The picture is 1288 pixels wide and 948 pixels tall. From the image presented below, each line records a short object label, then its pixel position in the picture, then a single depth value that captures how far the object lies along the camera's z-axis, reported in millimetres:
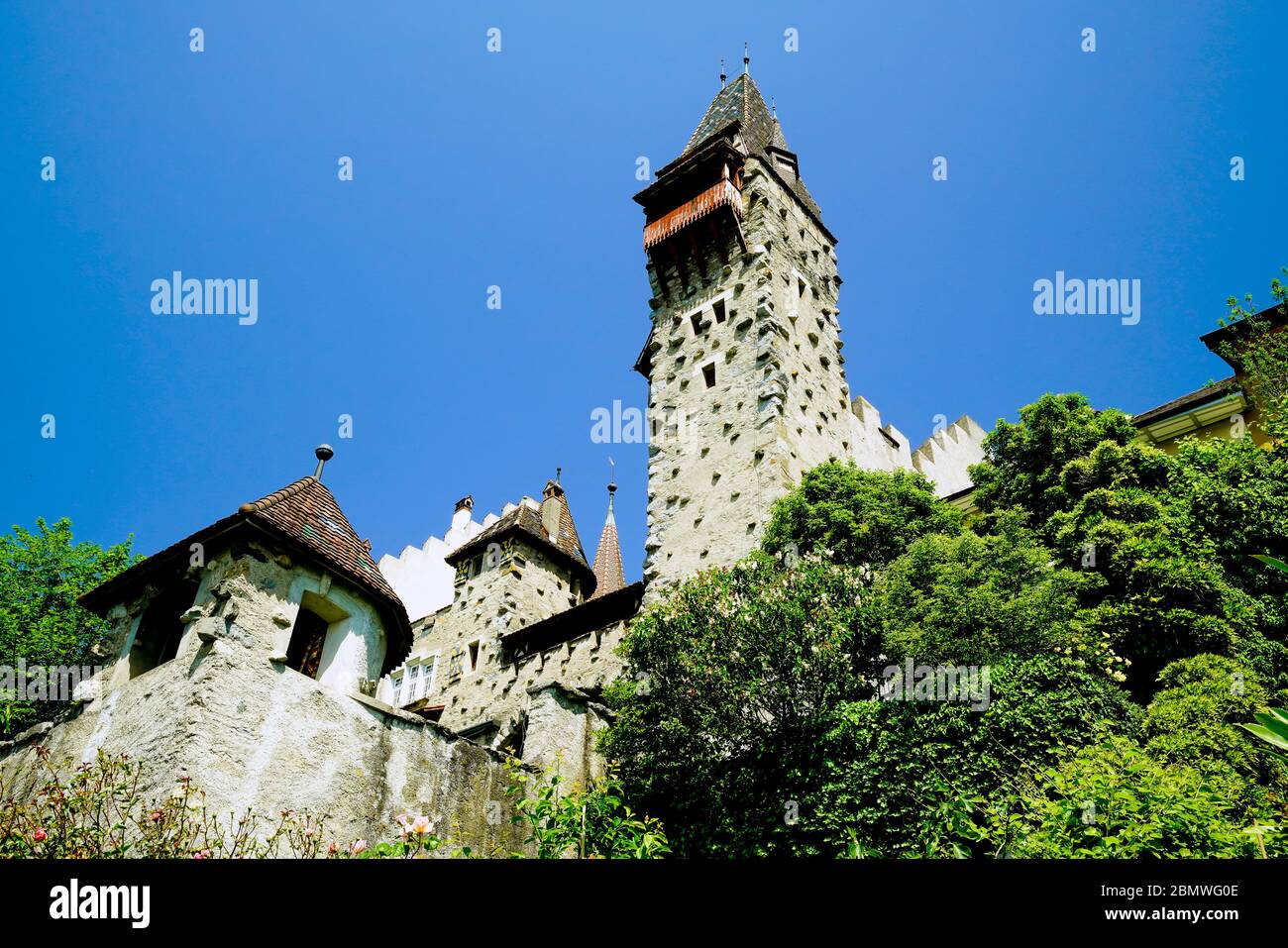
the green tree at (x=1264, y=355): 18406
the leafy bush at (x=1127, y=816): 8164
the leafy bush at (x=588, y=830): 9203
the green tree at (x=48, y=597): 21109
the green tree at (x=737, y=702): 13617
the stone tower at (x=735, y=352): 21016
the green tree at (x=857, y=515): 17047
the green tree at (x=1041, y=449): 17938
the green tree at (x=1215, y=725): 10477
